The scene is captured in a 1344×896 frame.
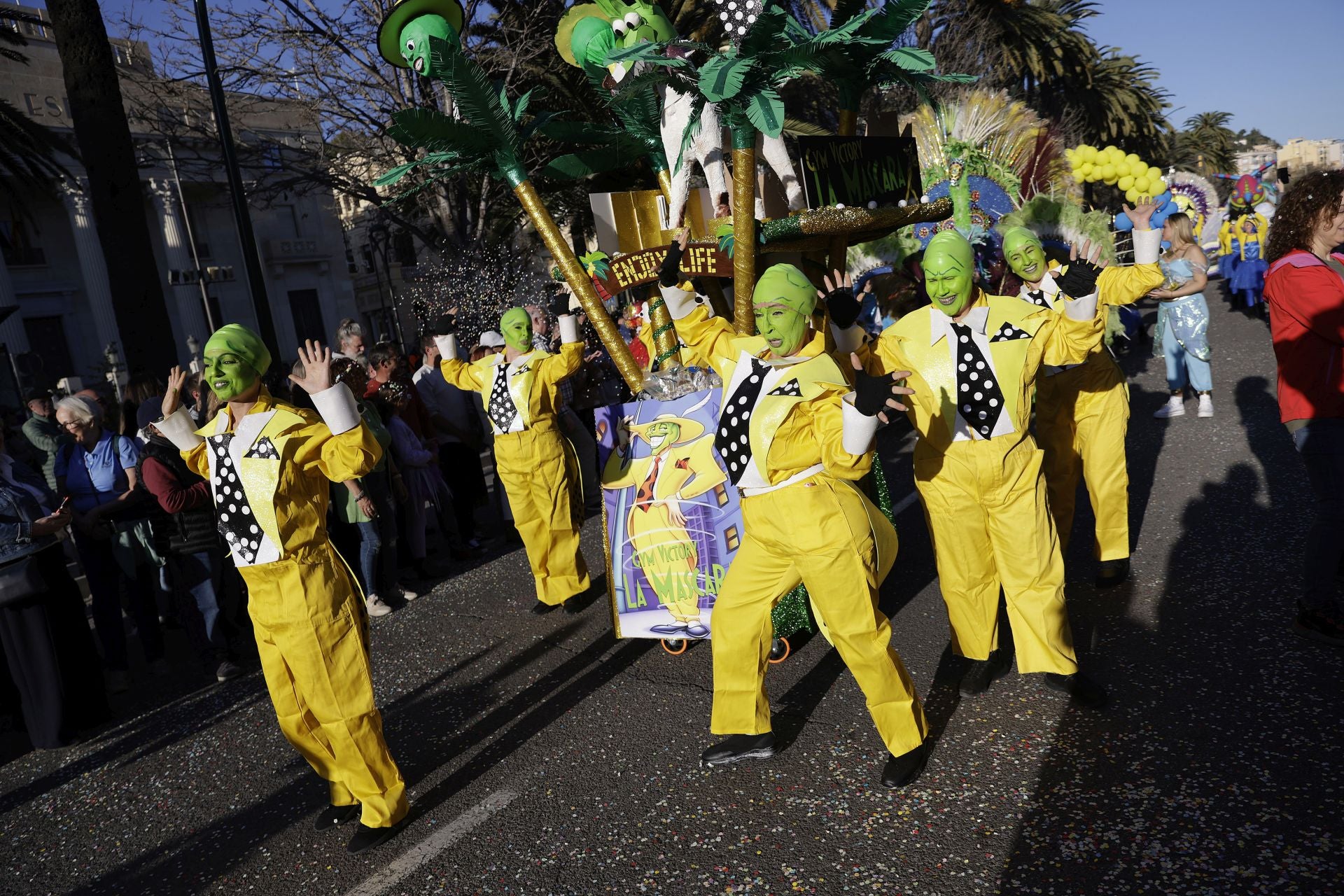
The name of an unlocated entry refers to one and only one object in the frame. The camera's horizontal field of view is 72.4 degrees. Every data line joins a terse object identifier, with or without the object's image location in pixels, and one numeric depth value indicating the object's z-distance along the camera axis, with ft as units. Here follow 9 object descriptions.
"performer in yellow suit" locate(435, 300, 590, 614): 17.88
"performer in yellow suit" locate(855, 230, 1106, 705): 11.32
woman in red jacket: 11.60
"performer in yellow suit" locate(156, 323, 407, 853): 10.52
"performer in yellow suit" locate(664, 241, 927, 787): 10.12
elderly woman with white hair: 17.15
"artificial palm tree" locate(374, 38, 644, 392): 15.24
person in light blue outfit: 26.37
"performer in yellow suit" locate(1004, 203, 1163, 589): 15.46
